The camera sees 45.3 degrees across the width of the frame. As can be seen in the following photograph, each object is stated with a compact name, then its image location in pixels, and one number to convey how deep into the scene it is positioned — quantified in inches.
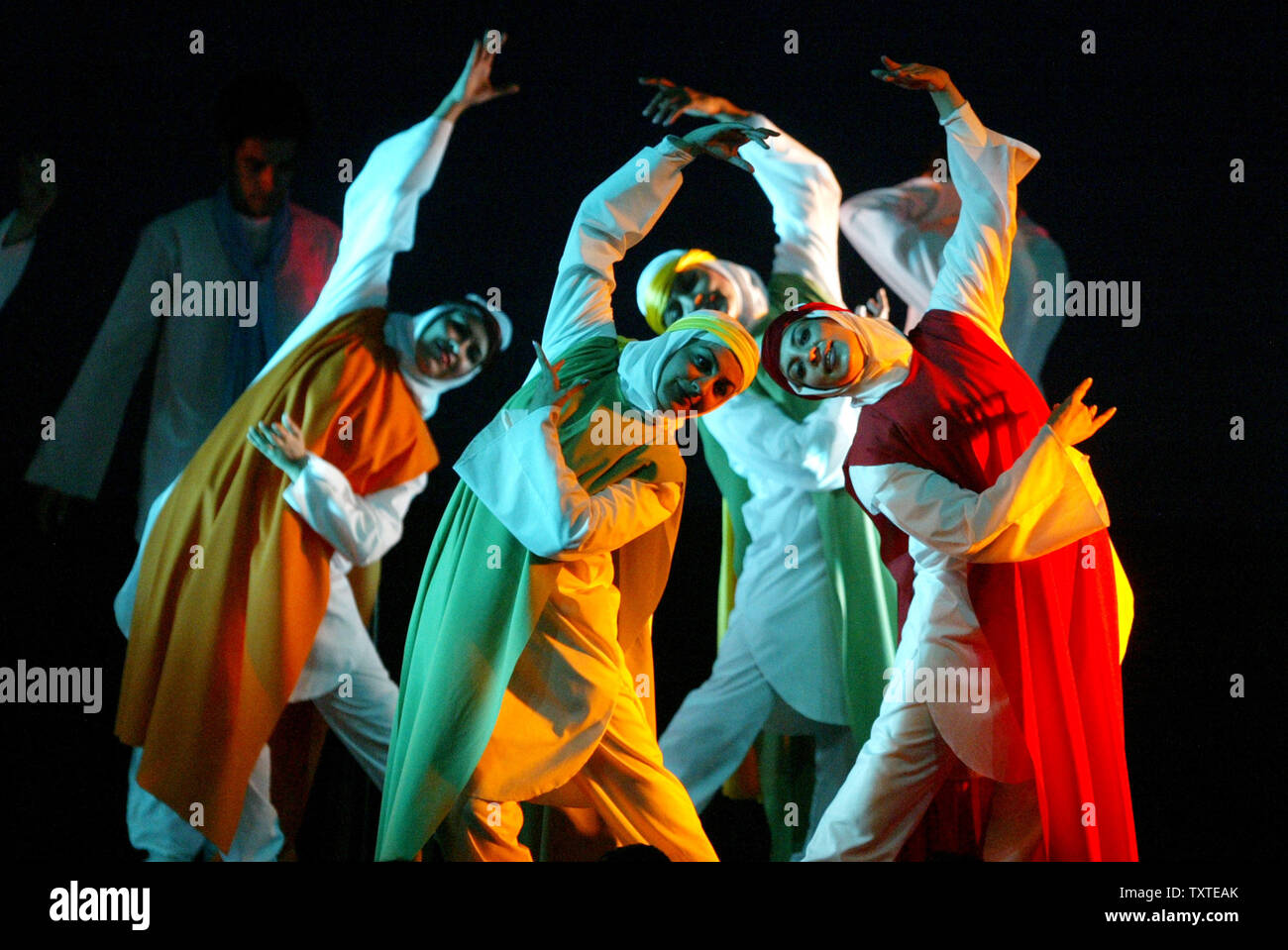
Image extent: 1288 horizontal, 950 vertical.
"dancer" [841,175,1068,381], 171.8
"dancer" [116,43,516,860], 161.5
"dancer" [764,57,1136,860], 155.4
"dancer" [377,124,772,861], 151.8
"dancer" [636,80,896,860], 167.9
